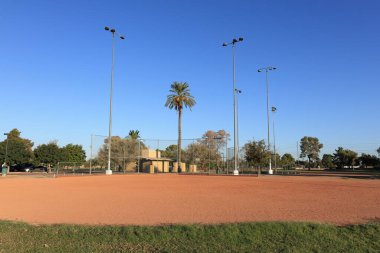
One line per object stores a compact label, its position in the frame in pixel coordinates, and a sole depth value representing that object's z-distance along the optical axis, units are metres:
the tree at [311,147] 114.42
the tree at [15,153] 69.94
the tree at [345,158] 104.06
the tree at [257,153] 44.91
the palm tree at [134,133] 94.19
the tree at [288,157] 115.35
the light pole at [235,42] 41.69
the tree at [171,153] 64.67
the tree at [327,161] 114.72
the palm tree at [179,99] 59.19
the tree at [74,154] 71.44
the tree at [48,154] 67.62
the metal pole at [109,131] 37.94
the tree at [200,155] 54.19
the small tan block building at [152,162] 51.09
